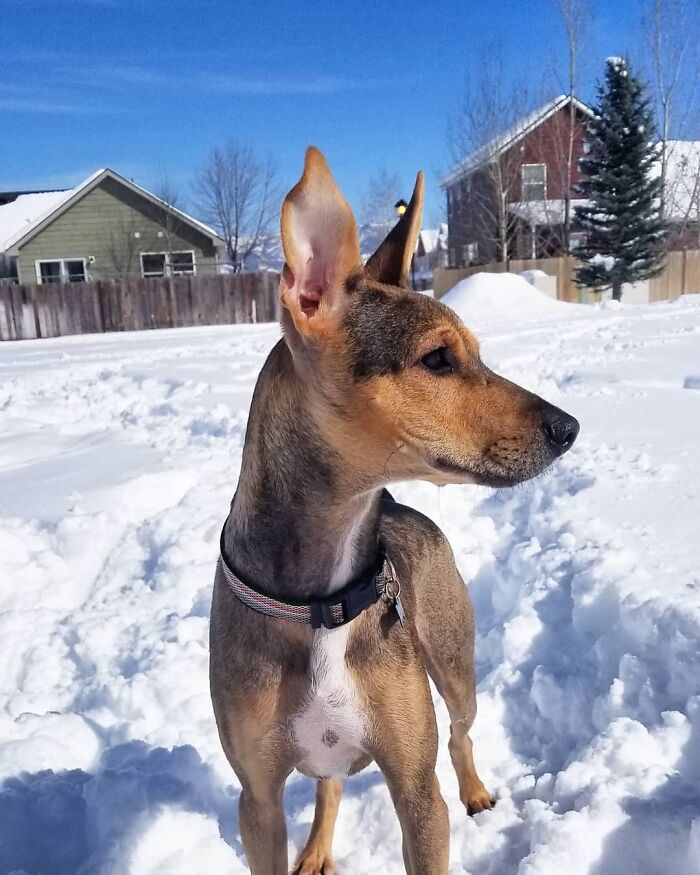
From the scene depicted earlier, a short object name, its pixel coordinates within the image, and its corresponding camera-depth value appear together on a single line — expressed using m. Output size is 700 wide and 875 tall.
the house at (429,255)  55.72
